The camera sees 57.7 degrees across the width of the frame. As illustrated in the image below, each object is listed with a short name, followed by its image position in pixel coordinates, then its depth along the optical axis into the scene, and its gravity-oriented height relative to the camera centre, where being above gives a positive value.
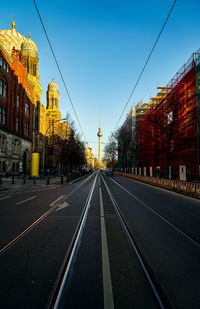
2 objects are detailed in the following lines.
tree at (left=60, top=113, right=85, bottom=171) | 36.56 +3.41
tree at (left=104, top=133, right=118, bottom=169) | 59.02 +5.82
